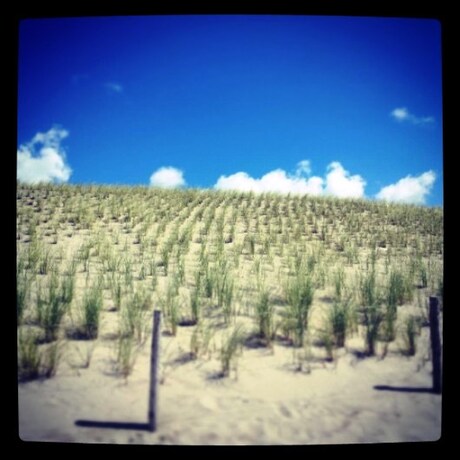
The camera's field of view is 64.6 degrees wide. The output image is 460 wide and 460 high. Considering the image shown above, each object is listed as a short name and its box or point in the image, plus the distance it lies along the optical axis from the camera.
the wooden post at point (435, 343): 3.87
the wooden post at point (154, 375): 3.51
